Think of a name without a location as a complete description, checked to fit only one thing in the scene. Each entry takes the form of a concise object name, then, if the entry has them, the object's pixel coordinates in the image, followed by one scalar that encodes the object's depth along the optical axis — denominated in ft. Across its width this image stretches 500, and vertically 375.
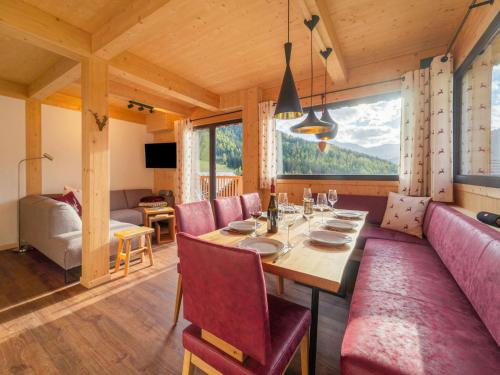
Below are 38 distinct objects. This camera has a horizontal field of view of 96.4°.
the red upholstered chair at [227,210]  7.20
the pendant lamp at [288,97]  5.26
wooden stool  8.48
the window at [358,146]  9.88
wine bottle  5.36
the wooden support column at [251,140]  12.38
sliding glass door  15.17
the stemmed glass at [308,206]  6.72
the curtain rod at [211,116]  14.23
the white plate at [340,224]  5.55
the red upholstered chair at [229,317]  2.59
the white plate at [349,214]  6.91
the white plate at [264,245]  4.03
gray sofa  8.09
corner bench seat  2.78
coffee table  12.40
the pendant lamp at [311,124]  6.32
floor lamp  11.69
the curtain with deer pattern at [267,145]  11.81
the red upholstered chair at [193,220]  5.82
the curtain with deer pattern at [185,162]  15.71
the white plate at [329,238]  4.33
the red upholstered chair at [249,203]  8.21
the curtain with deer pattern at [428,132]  7.81
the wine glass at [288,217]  4.49
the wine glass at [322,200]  6.66
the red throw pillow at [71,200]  11.12
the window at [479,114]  5.84
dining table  3.22
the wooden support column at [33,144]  12.08
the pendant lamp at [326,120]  7.96
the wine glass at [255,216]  5.20
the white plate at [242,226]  5.34
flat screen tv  16.83
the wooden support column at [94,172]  7.63
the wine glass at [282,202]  6.51
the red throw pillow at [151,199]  14.67
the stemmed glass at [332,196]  7.13
